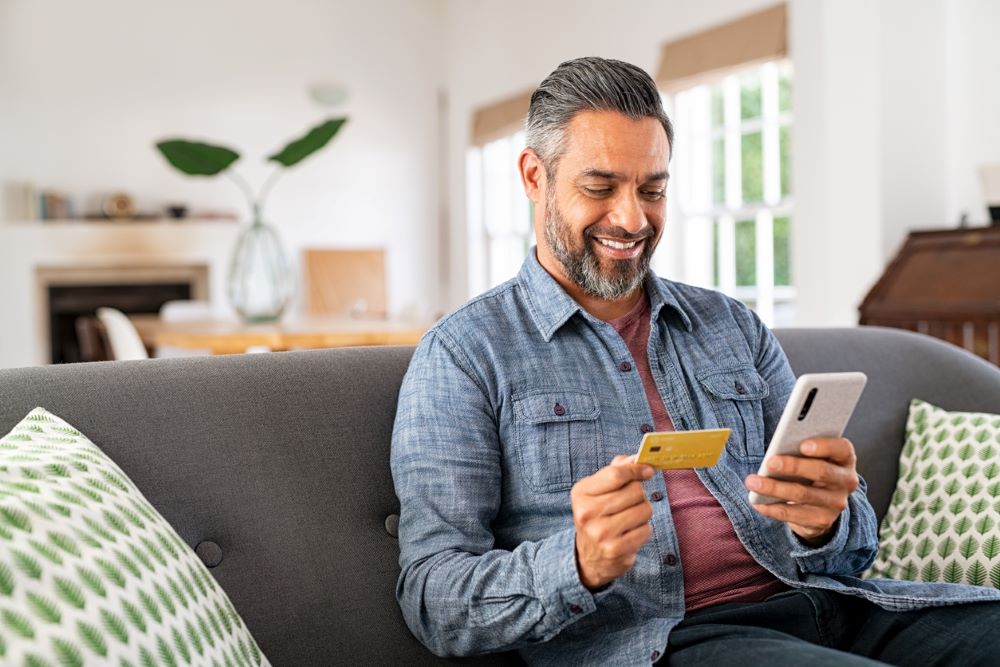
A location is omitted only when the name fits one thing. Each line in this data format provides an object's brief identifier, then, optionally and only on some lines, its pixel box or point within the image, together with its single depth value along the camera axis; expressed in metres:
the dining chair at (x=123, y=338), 4.72
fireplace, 8.82
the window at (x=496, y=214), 8.78
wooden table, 4.02
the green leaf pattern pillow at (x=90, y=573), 0.93
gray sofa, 1.43
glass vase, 4.55
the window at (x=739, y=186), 5.97
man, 1.32
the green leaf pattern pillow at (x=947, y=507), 1.73
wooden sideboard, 3.82
